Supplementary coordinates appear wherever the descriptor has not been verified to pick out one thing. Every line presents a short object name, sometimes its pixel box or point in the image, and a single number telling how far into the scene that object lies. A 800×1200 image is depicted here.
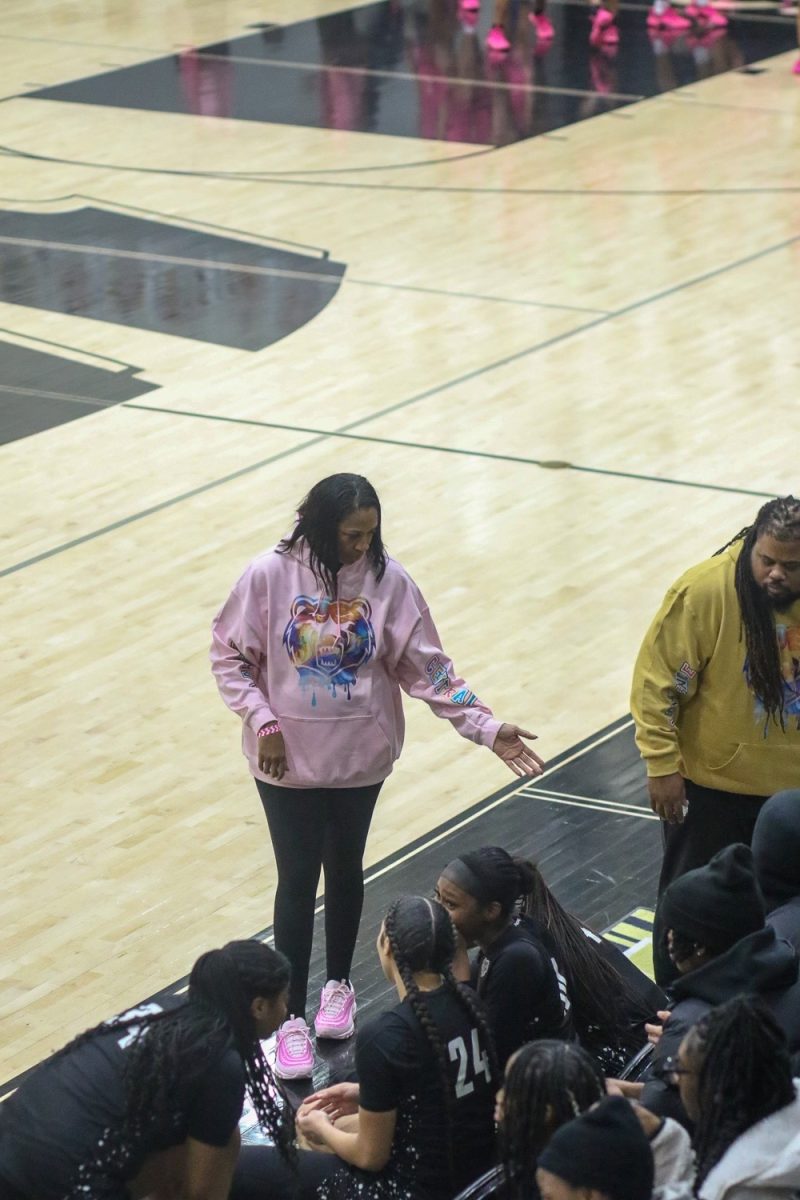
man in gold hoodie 8.47
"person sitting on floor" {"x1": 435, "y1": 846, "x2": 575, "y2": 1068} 7.44
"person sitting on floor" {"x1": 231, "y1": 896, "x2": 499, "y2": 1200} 6.91
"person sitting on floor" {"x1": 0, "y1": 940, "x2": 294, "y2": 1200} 6.44
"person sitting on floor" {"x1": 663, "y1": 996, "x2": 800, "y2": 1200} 6.04
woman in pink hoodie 8.95
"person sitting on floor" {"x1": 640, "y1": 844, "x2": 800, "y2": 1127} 7.05
